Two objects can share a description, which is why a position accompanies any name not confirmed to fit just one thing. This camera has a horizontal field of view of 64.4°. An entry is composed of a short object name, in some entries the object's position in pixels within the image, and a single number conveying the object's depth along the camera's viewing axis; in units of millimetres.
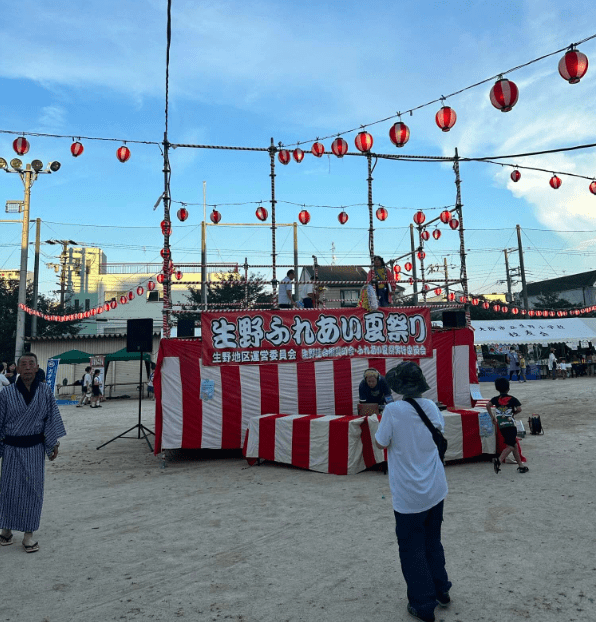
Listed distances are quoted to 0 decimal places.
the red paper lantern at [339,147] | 12251
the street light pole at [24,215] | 21359
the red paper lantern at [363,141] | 11656
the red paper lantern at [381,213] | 18875
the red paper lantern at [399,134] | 10383
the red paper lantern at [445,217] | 14090
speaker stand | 10766
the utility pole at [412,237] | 33838
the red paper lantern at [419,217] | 17422
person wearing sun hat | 3316
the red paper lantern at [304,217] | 18922
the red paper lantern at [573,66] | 7281
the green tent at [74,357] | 24219
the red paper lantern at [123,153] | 11938
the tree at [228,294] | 33719
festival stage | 9125
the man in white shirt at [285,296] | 11968
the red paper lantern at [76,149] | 12055
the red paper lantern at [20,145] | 12027
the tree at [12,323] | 29281
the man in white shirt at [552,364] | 27730
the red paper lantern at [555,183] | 12516
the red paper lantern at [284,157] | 12736
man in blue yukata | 4965
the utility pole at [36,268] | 26406
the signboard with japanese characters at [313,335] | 9461
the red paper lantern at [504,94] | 8133
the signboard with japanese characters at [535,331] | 26438
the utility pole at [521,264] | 36781
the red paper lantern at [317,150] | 12673
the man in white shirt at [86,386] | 22441
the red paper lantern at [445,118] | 9641
